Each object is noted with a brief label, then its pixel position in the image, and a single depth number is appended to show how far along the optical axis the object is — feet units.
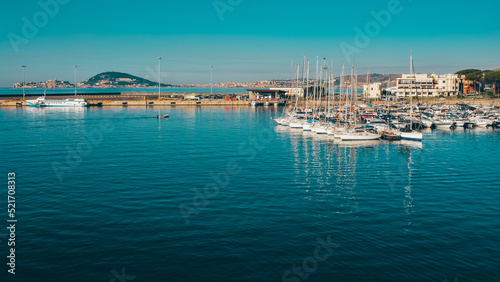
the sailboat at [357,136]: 218.79
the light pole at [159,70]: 573.08
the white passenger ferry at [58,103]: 510.42
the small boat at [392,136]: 223.71
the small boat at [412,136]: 216.84
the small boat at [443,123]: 295.09
